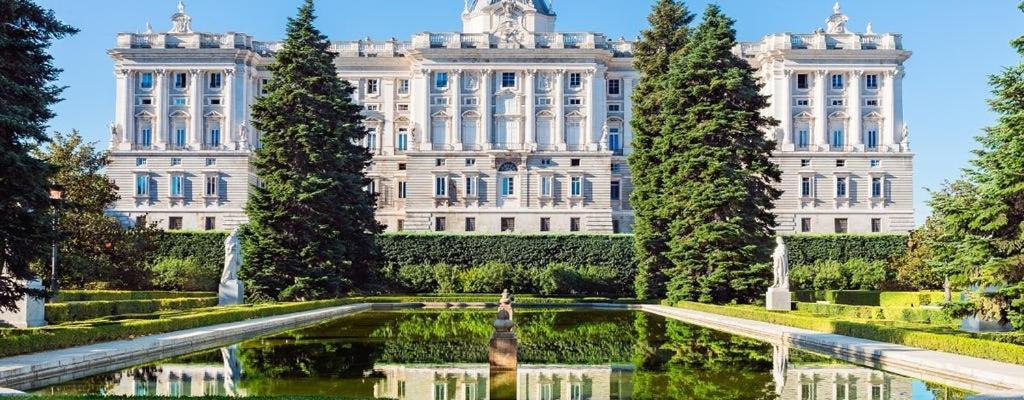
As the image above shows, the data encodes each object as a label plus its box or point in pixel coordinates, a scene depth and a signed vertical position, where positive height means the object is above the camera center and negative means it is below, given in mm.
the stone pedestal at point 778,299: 33281 -1926
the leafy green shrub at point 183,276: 49031 -1872
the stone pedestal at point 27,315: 22969 -1697
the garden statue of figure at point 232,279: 36125 -1459
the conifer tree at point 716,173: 35875 +2110
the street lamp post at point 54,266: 27050 -802
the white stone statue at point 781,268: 33531 -1000
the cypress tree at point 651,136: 42719 +4040
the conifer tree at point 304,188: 38344 +1710
